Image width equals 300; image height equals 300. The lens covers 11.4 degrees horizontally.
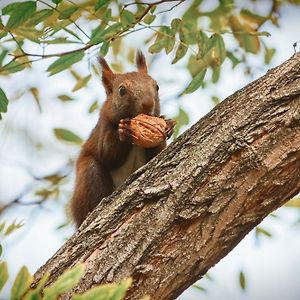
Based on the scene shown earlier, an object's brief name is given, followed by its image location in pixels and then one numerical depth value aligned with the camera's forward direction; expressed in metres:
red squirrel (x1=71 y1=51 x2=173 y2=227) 5.71
